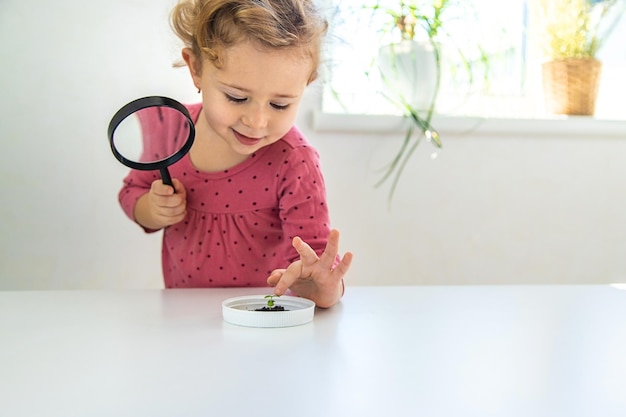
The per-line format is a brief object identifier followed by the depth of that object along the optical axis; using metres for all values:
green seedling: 0.95
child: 1.06
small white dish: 0.88
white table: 0.59
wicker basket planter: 1.92
